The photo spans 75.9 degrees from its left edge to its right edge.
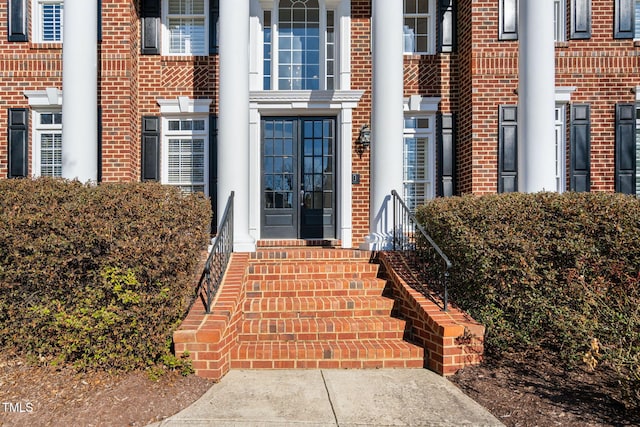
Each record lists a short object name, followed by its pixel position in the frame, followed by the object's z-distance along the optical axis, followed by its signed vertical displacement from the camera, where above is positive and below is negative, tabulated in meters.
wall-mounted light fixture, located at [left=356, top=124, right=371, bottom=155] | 7.36 +1.33
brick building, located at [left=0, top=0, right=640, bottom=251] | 7.08 +2.02
